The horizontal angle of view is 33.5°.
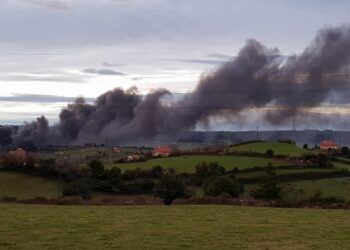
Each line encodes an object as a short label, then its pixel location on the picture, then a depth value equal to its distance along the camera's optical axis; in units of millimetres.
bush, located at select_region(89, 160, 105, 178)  86338
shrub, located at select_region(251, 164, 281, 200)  70812
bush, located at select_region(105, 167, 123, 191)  82500
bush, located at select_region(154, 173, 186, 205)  66625
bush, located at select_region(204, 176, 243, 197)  69312
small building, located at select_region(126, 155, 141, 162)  118950
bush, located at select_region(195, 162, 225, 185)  91812
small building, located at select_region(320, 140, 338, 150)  160062
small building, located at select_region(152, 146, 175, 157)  129087
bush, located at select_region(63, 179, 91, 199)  73250
